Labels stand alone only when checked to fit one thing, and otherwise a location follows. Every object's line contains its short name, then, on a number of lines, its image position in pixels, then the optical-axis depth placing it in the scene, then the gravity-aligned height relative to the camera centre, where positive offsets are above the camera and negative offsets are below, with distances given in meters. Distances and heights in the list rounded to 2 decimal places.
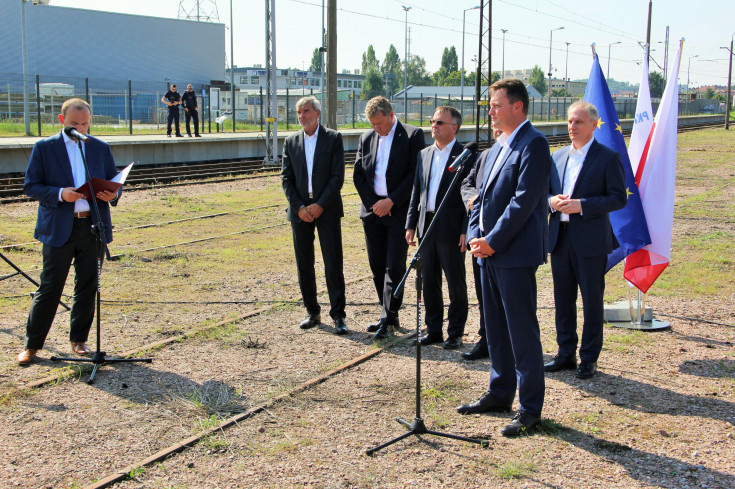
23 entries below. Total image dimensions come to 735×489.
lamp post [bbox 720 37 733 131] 57.66 +6.29
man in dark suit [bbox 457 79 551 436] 4.39 -0.47
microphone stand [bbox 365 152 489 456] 4.45 -1.73
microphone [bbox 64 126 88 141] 5.57 +0.15
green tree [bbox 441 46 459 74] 166.12 +21.97
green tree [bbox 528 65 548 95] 163.27 +17.72
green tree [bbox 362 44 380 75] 165.05 +21.78
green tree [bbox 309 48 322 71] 163.65 +21.43
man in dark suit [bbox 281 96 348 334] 7.02 -0.45
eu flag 6.70 -0.23
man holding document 5.77 -0.53
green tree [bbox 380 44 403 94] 168.46 +21.46
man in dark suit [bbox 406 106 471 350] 6.17 -0.59
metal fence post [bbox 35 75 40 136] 25.48 +1.78
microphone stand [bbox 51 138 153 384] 5.61 -0.82
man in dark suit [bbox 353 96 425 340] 6.77 -0.32
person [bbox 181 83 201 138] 27.02 +1.77
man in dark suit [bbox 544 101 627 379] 5.52 -0.57
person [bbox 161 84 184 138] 26.30 +1.78
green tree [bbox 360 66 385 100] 134.12 +14.08
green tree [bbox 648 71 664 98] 104.75 +11.66
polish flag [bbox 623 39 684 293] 6.82 -0.37
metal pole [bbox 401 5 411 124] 42.69 +11.05
